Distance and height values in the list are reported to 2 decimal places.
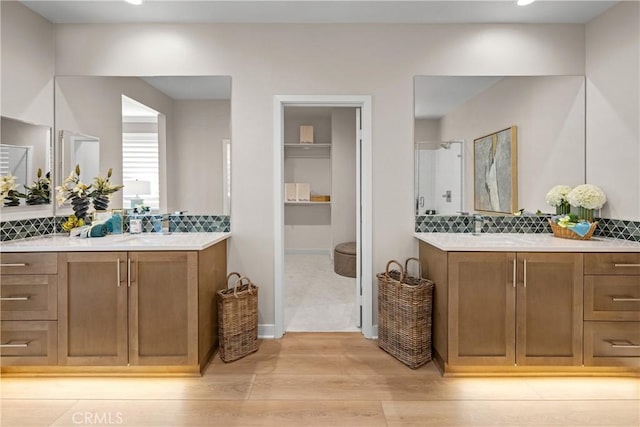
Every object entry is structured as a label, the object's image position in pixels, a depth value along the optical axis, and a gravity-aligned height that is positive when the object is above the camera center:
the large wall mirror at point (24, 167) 2.48 +0.28
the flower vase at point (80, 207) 2.80 +0.00
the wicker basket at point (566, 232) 2.55 -0.18
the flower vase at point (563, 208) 2.85 +0.00
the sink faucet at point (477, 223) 2.86 -0.12
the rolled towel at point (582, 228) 2.54 -0.14
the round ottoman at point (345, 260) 4.94 -0.73
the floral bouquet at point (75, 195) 2.76 +0.09
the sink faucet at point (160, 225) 2.92 -0.14
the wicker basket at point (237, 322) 2.52 -0.81
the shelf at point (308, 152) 6.25 +0.95
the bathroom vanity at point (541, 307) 2.25 -0.61
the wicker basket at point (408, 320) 2.46 -0.78
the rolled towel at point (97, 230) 2.63 -0.17
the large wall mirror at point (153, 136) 2.90 +0.57
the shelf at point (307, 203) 6.17 +0.07
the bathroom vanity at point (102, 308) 2.26 -0.63
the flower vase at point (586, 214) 2.71 -0.05
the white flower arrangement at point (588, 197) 2.63 +0.08
